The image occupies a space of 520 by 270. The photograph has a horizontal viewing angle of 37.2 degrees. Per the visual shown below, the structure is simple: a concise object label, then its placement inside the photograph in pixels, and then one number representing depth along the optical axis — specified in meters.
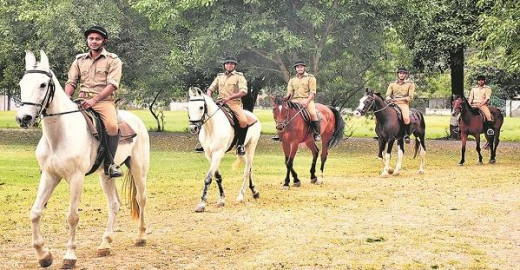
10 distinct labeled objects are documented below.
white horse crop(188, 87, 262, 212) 13.91
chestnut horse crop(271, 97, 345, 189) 18.16
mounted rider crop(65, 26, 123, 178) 9.76
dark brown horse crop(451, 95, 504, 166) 25.19
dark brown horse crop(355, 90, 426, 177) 21.41
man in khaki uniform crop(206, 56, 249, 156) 15.30
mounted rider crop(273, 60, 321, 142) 18.98
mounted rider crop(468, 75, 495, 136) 25.78
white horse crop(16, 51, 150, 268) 8.46
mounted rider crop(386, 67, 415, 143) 22.30
